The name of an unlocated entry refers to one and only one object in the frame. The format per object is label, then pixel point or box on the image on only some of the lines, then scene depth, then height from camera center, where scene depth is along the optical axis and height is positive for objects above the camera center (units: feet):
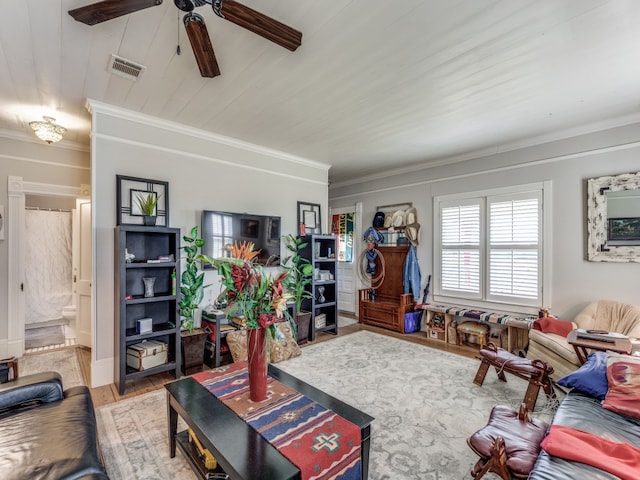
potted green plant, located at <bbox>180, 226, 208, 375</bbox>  11.43 -2.66
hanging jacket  17.38 -2.09
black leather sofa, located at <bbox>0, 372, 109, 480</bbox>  4.27 -3.28
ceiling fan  4.82 +3.70
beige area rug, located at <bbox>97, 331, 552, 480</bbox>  6.47 -4.89
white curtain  17.99 -1.60
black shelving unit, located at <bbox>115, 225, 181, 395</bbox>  9.85 -2.02
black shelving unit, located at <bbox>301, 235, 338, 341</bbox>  15.52 -2.52
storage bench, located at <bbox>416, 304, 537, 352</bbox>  13.10 -3.79
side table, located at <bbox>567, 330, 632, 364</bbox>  8.30 -2.99
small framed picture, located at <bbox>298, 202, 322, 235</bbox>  16.52 +1.13
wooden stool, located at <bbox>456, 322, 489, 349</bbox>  14.07 -4.33
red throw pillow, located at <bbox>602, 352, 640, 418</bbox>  5.75 -2.97
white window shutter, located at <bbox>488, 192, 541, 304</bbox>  13.44 -0.37
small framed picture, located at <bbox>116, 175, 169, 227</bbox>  10.78 +1.52
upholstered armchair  9.87 -3.22
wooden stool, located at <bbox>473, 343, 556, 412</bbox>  8.52 -3.88
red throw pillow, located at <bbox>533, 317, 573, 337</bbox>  11.10 -3.25
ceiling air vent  7.85 +4.58
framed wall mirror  11.07 +0.77
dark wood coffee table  4.35 -3.26
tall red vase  5.92 -2.45
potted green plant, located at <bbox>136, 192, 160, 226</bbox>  10.86 +1.20
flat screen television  12.82 +0.25
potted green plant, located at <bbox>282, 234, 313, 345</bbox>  14.80 -2.16
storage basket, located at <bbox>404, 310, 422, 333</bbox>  16.78 -4.64
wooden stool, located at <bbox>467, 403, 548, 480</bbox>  4.81 -3.60
